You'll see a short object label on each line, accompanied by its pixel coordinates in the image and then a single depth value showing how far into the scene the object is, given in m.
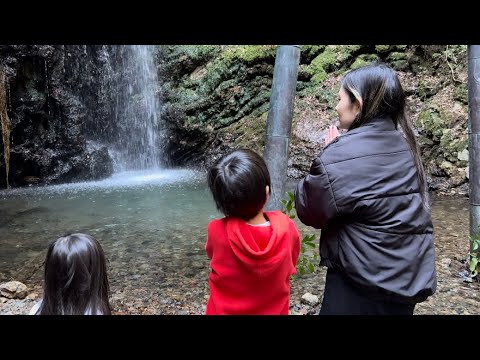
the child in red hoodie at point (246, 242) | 1.55
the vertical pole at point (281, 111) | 2.52
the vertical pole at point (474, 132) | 3.12
